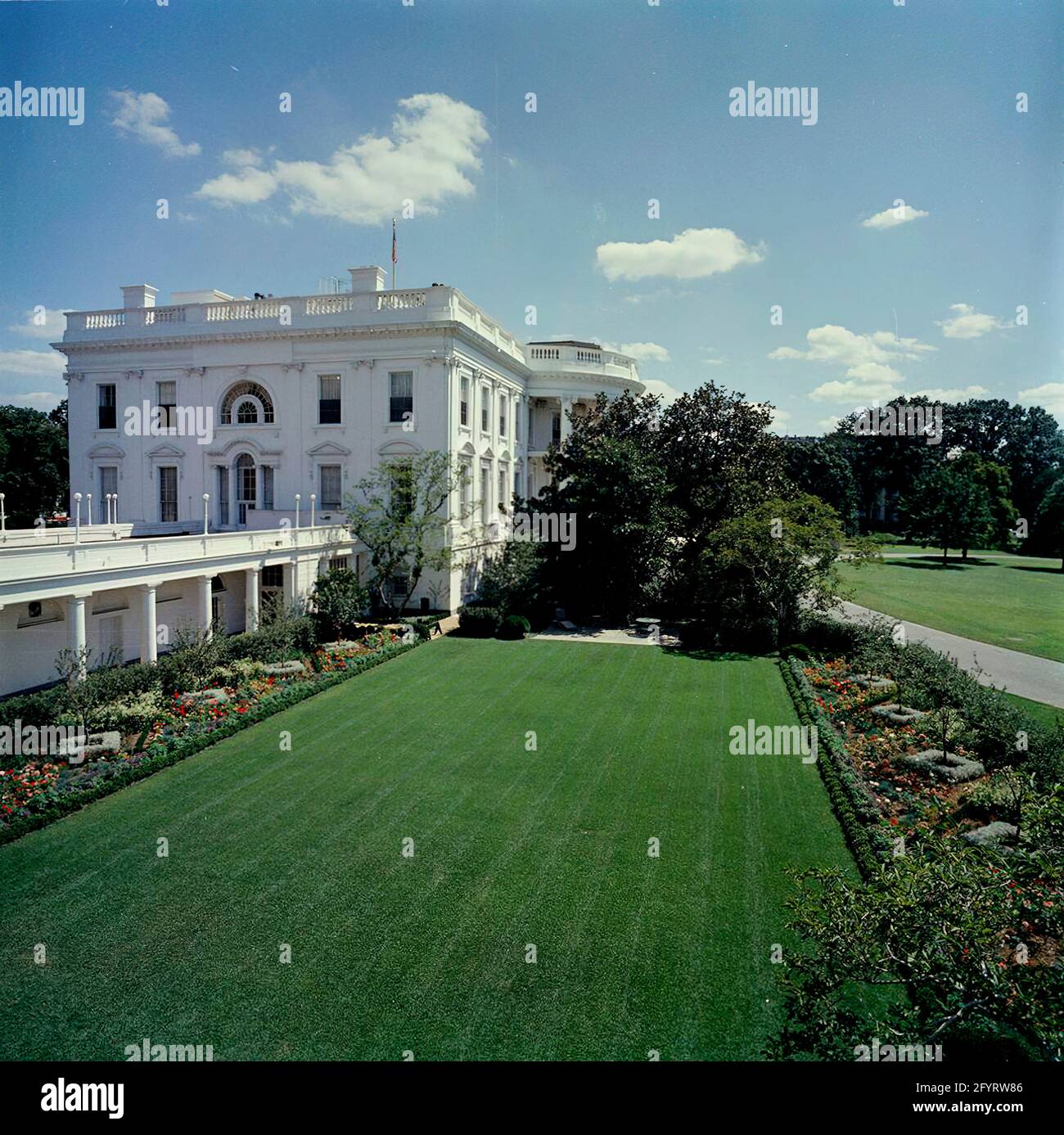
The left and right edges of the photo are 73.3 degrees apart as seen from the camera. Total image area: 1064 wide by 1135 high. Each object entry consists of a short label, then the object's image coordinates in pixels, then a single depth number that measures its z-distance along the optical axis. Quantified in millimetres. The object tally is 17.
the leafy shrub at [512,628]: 29453
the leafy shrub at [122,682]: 17078
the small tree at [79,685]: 16172
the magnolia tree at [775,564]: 27547
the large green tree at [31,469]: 56875
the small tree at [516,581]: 30703
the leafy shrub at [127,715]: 16281
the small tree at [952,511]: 59156
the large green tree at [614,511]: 31406
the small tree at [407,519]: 29234
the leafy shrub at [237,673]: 20625
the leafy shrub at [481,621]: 29328
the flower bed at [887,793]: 8348
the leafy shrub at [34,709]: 15219
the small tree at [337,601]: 26234
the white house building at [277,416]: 30656
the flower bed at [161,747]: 12828
